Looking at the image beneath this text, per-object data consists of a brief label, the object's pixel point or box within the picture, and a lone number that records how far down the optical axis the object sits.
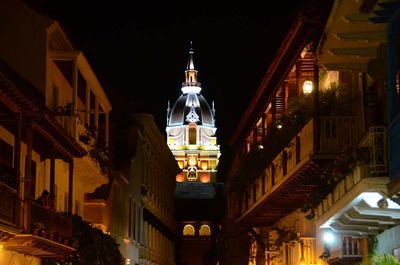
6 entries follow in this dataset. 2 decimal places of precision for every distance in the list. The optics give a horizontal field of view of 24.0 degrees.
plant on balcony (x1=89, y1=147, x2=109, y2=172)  29.99
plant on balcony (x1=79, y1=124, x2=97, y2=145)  28.24
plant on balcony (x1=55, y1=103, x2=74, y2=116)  26.49
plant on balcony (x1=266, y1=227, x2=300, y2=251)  32.12
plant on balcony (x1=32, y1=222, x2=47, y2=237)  21.25
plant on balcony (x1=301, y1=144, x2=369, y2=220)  16.75
